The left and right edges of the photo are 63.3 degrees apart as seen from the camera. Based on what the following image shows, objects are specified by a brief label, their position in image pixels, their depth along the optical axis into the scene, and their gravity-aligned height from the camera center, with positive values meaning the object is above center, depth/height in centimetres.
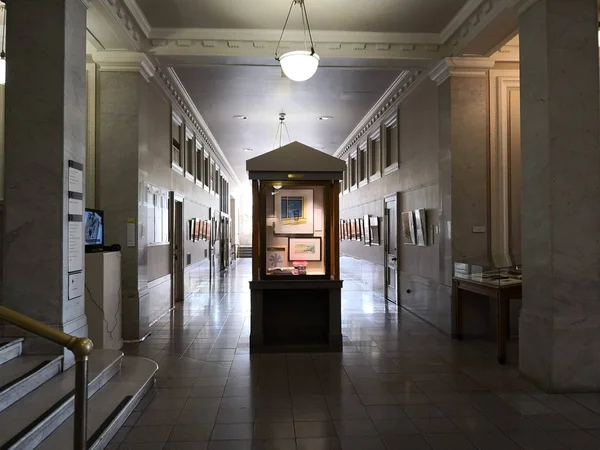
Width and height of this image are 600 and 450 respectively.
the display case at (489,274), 577 -51
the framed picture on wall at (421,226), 804 +14
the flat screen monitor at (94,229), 565 +7
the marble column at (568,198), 452 +34
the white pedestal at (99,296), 549 -69
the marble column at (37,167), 441 +62
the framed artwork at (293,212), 635 +30
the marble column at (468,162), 696 +104
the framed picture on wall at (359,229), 1329 +16
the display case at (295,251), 610 -21
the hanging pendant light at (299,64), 548 +195
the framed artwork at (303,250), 628 -20
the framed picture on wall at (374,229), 1150 +13
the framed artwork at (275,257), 625 -28
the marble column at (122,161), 677 +104
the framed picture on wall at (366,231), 1238 +10
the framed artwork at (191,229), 1110 +14
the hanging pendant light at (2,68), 440 +152
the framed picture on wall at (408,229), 862 +10
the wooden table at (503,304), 555 -80
